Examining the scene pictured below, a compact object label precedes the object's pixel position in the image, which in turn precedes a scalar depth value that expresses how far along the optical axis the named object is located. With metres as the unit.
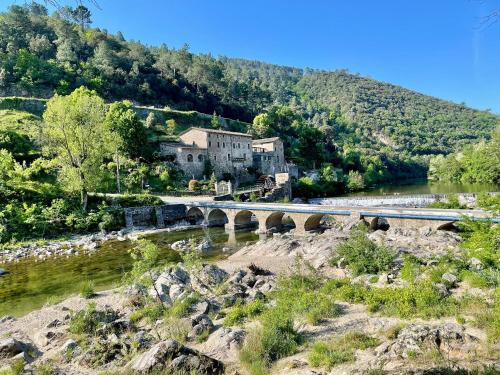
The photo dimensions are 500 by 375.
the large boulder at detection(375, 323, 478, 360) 8.48
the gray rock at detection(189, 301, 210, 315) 14.20
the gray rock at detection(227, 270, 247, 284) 18.06
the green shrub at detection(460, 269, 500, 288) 12.80
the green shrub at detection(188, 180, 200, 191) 56.66
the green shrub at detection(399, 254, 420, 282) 14.95
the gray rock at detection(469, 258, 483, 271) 14.48
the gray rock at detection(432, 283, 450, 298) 12.71
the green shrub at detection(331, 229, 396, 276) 17.44
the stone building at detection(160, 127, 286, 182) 62.41
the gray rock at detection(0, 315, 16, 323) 15.77
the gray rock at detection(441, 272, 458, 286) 13.88
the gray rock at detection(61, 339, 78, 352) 11.50
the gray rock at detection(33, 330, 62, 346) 12.95
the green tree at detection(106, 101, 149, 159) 57.66
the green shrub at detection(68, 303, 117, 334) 13.18
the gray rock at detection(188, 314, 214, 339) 11.85
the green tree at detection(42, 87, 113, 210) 40.94
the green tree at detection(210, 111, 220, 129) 87.94
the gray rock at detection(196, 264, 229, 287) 18.25
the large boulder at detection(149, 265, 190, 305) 15.99
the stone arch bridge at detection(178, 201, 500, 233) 27.13
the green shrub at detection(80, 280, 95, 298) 18.47
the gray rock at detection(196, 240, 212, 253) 30.31
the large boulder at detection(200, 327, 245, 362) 10.12
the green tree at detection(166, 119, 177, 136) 75.34
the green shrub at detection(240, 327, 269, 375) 8.70
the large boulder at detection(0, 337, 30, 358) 11.38
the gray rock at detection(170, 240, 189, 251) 30.76
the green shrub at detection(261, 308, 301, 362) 9.70
